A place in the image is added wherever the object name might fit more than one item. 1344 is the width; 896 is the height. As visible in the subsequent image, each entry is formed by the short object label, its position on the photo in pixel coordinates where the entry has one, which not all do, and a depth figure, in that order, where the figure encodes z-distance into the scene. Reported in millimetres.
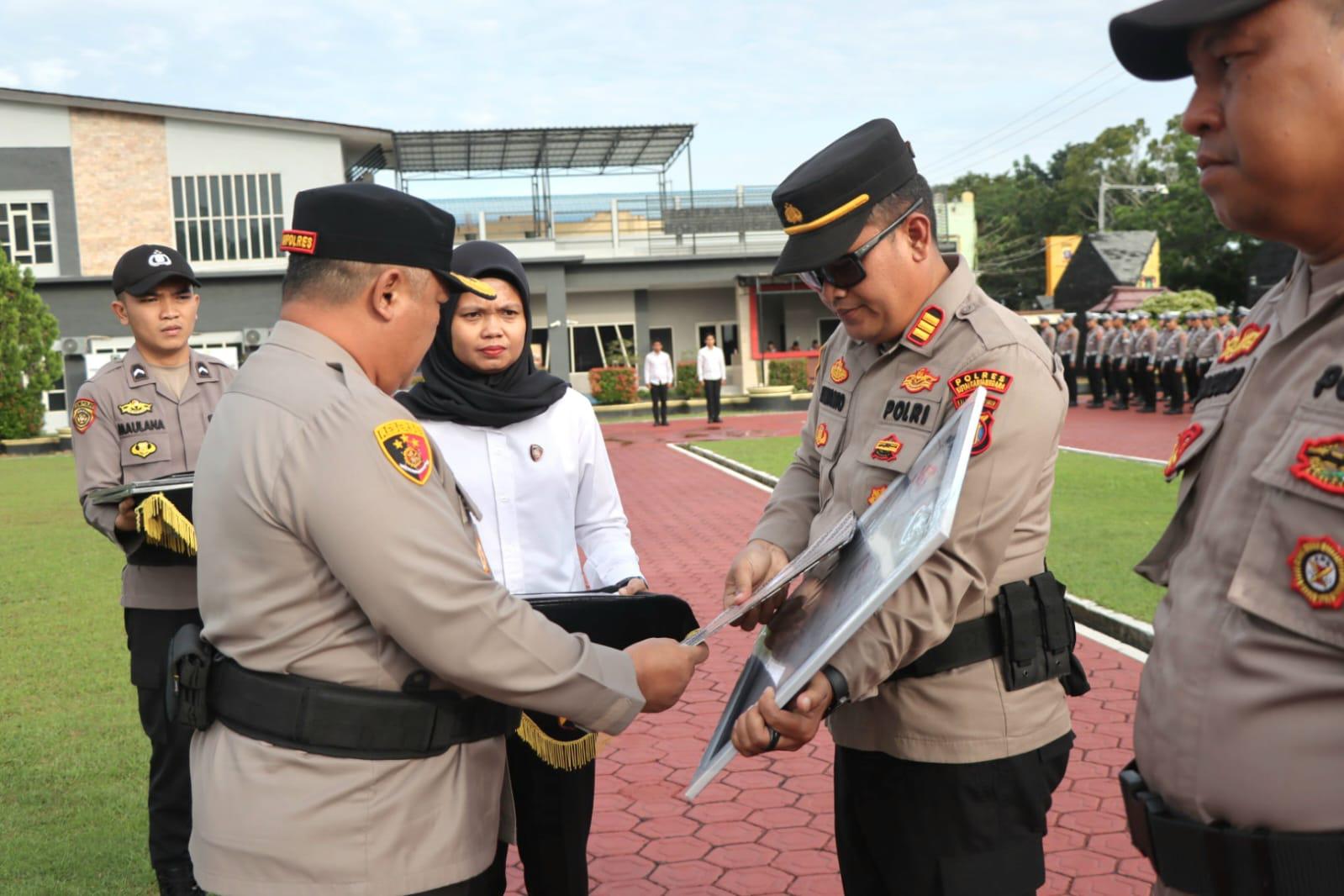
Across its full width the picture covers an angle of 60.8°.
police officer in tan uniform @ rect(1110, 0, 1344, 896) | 1355
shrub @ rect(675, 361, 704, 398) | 32781
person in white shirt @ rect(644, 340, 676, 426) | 26078
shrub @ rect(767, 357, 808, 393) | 32625
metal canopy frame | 30750
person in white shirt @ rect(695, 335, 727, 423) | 26234
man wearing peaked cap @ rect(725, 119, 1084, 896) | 2232
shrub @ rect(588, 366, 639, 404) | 31250
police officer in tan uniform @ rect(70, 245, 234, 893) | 3770
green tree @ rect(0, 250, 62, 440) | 25828
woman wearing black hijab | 3236
